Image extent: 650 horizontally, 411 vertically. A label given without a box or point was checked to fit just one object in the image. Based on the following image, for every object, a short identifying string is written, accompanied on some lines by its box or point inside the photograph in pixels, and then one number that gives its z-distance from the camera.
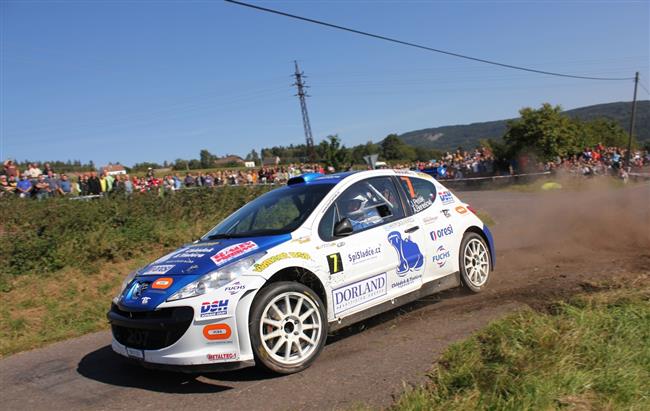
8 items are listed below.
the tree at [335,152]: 46.09
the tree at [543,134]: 39.25
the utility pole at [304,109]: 46.40
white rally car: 4.47
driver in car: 5.70
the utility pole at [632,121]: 39.33
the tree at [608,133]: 68.77
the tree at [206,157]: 82.21
